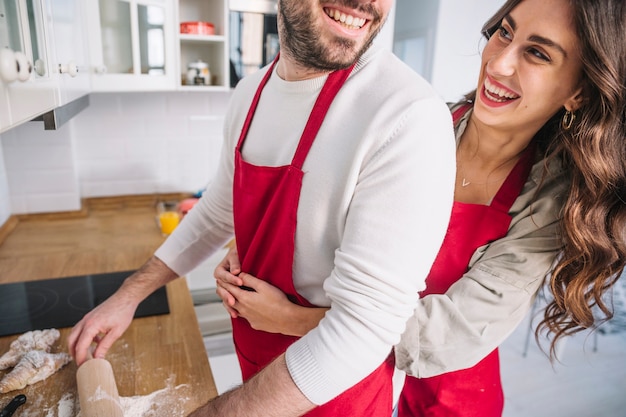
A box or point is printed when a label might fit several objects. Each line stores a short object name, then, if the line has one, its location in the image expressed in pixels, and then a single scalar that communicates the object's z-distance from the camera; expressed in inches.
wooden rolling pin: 31.3
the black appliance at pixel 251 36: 69.6
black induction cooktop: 45.8
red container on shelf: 69.0
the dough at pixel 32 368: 36.0
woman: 35.3
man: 24.5
